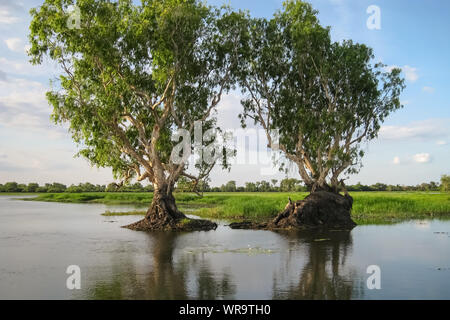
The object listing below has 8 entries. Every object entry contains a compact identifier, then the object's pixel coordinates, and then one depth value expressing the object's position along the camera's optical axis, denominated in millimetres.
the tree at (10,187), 137375
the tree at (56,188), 121681
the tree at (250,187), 112650
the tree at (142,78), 25844
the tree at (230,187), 122625
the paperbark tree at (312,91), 30906
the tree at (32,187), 133875
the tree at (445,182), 68750
